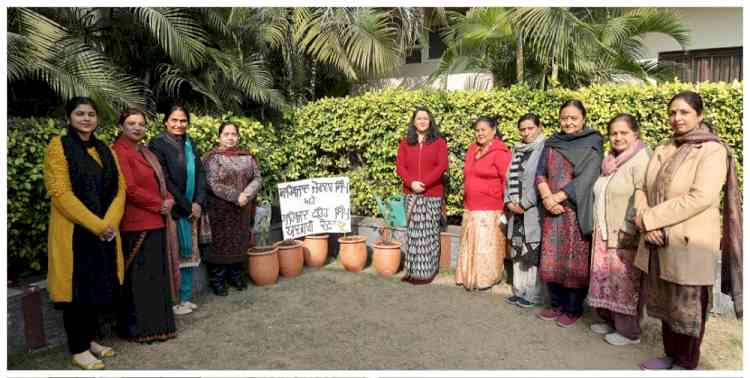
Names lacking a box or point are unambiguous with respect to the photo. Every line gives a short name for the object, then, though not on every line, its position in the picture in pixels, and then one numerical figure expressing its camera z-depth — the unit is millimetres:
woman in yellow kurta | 3316
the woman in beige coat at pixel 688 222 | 3041
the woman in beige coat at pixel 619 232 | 3668
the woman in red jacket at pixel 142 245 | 3785
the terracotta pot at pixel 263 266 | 5324
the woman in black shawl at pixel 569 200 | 4008
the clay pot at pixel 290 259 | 5637
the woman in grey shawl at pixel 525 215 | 4387
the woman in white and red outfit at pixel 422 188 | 5188
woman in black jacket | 4344
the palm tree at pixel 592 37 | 5730
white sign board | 5750
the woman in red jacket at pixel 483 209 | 4797
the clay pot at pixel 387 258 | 5648
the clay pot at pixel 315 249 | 6033
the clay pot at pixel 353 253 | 5844
